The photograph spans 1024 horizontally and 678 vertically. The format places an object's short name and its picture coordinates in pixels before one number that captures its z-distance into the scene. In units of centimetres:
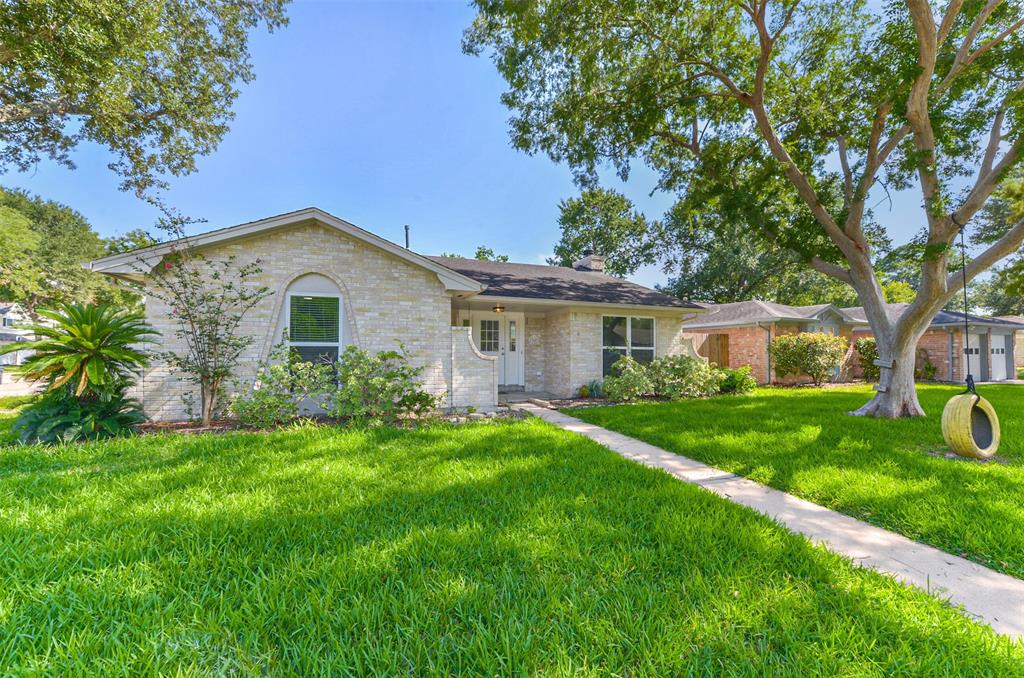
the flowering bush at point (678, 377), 1075
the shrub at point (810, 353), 1423
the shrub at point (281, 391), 648
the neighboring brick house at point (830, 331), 1594
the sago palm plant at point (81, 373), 542
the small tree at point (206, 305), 675
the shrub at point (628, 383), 1006
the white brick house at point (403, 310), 748
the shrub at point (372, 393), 672
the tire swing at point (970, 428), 487
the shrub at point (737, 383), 1205
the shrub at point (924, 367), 1675
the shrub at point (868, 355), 1611
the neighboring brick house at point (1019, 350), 2343
